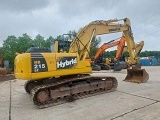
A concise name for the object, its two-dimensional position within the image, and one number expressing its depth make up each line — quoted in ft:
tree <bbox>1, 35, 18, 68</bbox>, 116.52
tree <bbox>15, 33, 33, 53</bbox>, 103.24
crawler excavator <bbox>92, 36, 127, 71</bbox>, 38.80
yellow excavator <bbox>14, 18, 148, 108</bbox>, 12.54
